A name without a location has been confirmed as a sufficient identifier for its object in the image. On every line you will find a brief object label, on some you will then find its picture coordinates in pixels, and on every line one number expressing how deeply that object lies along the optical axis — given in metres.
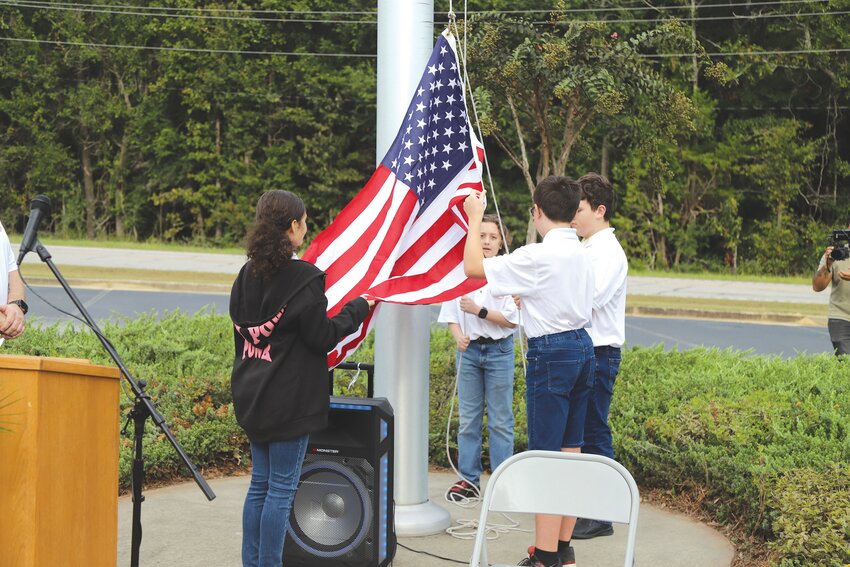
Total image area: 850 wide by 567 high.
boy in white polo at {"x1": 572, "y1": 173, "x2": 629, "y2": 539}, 5.60
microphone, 4.16
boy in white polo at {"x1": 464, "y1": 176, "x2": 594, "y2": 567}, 4.86
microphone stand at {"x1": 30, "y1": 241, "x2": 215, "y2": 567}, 4.18
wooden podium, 3.41
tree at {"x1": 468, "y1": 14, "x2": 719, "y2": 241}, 11.92
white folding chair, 3.74
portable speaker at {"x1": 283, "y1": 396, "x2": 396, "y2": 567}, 4.85
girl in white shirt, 6.28
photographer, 9.38
